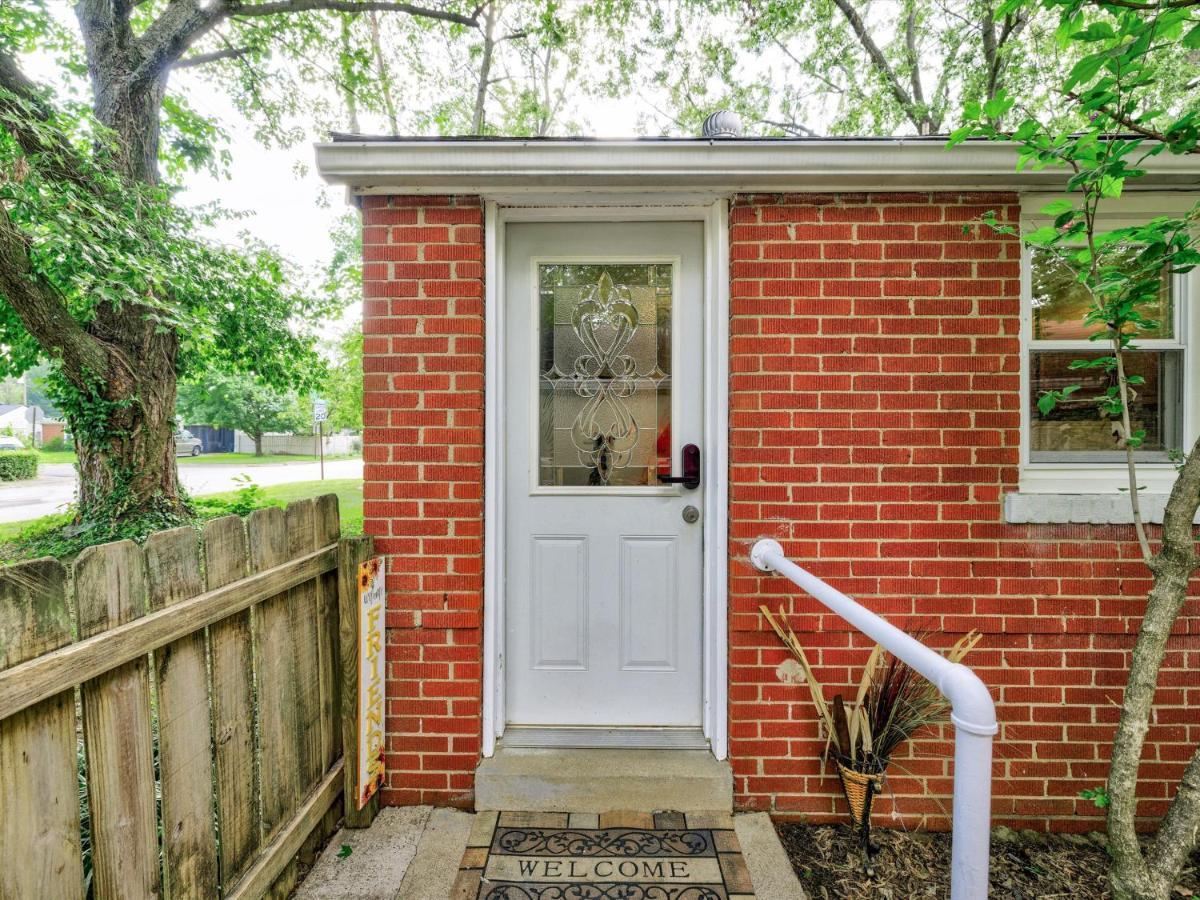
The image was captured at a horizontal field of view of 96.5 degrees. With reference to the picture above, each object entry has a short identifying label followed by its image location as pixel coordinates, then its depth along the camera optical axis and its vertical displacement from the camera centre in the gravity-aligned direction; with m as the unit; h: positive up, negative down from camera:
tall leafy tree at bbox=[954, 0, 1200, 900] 1.48 +0.44
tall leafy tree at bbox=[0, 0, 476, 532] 4.53 +1.80
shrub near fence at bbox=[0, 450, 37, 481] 20.72 -1.23
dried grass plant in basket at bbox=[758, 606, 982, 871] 1.89 -1.04
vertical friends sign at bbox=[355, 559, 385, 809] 1.94 -0.92
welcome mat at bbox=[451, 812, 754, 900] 1.71 -1.45
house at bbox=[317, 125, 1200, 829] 2.06 -0.15
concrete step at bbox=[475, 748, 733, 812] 2.04 -1.35
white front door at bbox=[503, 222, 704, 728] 2.32 -0.17
